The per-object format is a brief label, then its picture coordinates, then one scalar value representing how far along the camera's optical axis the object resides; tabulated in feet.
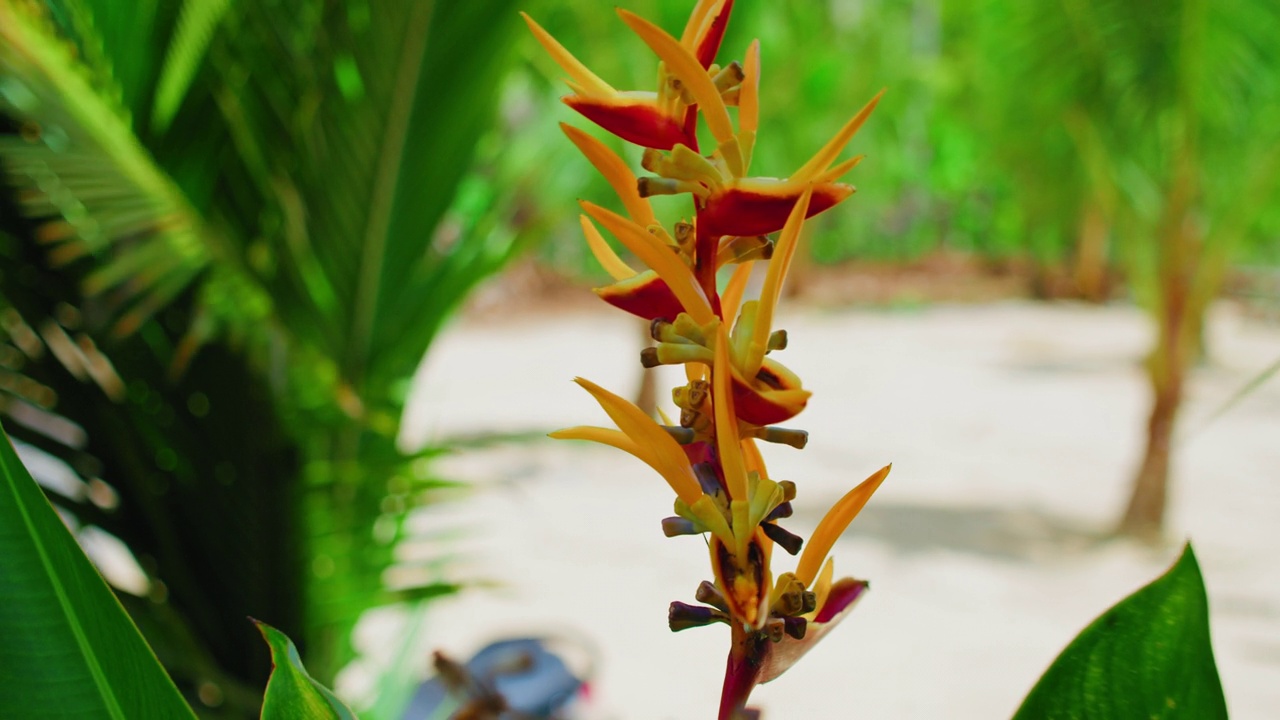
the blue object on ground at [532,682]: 4.33
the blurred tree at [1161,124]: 10.05
